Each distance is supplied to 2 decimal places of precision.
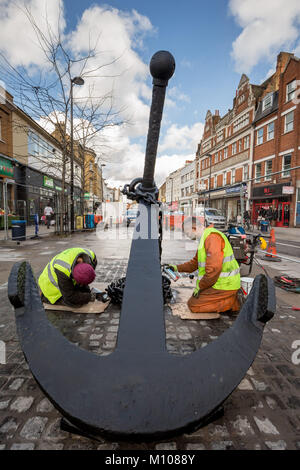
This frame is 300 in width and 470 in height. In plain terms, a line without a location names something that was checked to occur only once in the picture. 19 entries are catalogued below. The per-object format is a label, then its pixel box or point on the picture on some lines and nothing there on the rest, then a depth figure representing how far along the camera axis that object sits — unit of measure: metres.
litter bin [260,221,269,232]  14.88
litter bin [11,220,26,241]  9.83
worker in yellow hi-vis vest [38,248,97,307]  2.96
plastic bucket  3.97
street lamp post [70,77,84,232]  11.40
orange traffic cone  7.47
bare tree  10.94
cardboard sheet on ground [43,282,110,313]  3.31
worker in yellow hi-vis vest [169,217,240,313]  3.07
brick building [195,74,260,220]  26.36
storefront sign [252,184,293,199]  19.88
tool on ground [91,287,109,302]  3.65
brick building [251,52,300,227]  18.81
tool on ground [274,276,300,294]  4.53
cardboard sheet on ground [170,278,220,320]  3.16
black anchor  1.03
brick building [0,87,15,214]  14.36
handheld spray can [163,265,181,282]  3.36
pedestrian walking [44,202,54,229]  17.36
